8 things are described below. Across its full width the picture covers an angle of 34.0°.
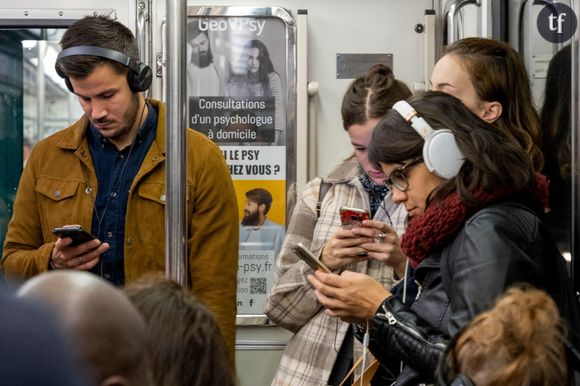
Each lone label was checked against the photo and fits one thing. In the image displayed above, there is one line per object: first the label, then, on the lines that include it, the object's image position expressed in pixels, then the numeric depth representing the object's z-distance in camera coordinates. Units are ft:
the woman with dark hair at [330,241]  10.73
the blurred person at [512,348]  5.17
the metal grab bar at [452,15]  13.29
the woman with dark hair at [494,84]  8.29
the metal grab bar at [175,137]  7.44
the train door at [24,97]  15.15
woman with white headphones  6.35
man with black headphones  9.62
